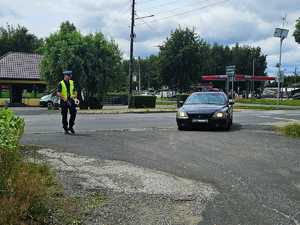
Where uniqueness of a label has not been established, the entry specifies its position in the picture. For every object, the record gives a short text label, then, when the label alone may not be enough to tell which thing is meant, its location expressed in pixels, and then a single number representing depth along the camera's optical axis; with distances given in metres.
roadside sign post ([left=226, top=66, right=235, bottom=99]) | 35.16
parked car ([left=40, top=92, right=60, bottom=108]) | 37.86
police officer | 12.53
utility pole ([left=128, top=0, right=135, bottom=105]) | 34.69
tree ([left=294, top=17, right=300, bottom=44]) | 56.29
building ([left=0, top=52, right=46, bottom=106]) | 46.56
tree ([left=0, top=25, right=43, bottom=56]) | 83.66
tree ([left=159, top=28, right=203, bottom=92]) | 53.59
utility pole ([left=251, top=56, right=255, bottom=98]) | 83.75
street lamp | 24.91
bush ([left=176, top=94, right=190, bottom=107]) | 39.88
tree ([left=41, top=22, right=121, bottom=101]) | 33.62
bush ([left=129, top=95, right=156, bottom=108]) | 35.25
